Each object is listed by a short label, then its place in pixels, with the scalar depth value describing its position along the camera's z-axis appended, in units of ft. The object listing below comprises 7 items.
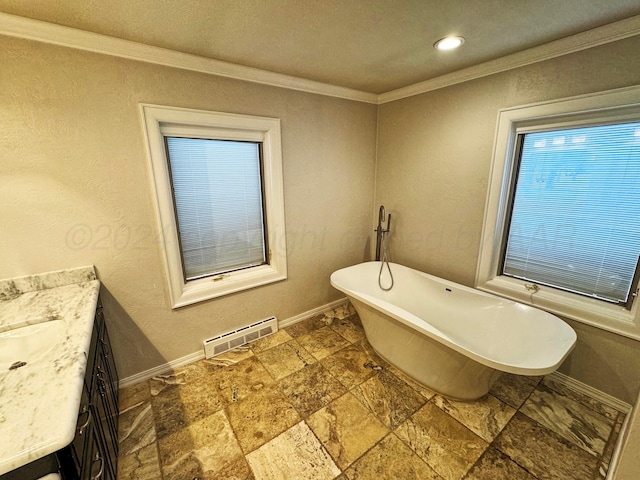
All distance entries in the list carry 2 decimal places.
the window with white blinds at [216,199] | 6.26
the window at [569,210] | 5.46
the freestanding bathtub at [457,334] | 5.28
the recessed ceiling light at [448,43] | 5.38
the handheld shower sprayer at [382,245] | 9.31
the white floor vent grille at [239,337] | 7.44
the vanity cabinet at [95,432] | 2.29
